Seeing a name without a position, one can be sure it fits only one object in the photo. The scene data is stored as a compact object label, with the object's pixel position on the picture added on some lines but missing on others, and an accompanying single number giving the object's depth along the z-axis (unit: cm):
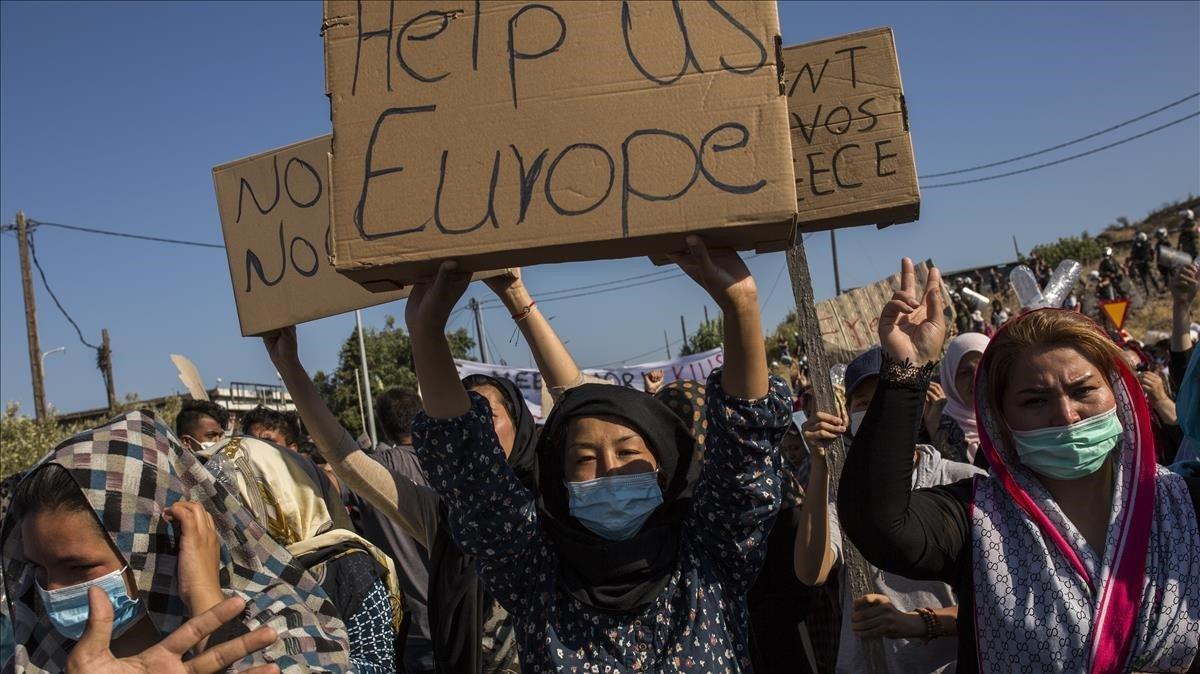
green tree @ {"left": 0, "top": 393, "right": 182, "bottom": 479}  2039
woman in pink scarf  212
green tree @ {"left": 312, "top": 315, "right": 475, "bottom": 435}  3962
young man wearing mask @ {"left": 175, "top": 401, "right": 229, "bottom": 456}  563
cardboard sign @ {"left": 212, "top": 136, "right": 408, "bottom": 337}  278
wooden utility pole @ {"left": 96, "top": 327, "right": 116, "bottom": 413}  3397
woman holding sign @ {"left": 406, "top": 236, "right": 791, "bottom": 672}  211
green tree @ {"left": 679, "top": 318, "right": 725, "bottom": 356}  4873
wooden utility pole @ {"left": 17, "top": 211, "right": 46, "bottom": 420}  2255
